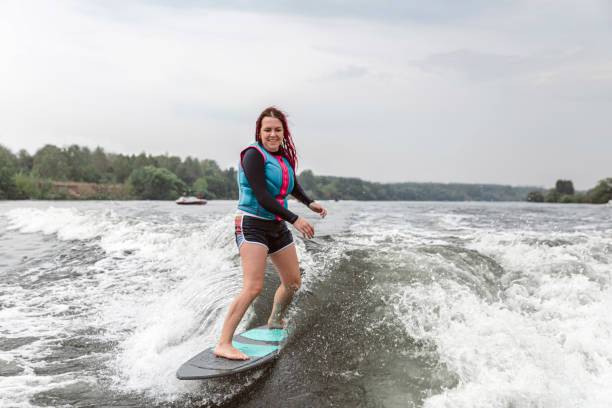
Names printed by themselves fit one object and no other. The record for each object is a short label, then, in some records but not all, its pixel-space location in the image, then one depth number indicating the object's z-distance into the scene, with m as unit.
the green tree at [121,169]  140.62
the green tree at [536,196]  104.38
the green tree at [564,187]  100.05
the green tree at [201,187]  135.30
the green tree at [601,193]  77.94
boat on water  66.62
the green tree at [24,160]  137.38
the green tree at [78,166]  129.04
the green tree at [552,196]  99.41
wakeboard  3.33
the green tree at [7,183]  90.19
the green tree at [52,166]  122.62
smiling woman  3.47
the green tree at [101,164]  140.25
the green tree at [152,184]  116.50
